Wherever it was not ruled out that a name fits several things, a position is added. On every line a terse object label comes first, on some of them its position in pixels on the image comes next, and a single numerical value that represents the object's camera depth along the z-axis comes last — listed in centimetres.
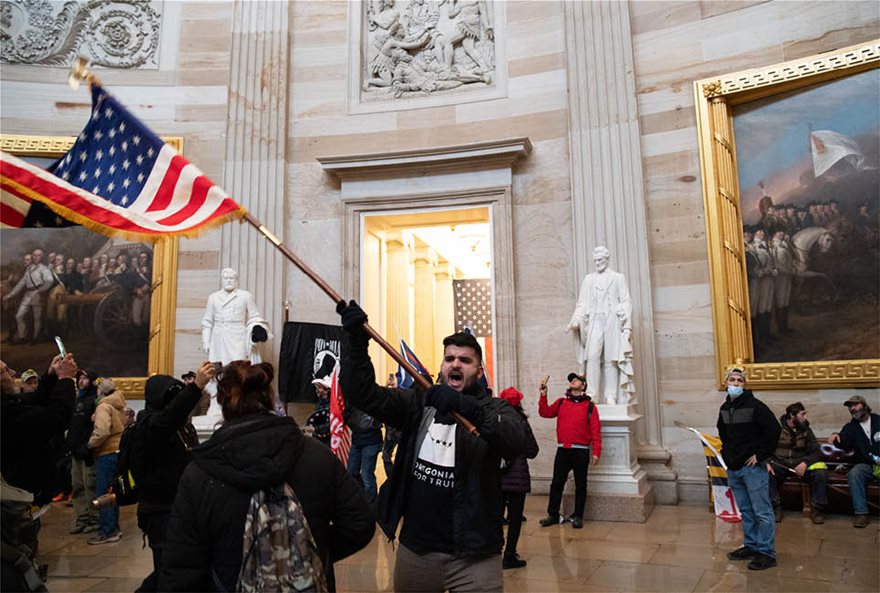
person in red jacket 738
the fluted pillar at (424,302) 1573
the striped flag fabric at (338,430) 698
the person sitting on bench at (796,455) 755
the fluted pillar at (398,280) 1283
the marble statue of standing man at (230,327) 990
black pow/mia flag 1024
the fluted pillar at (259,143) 1105
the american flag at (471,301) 1588
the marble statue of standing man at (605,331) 845
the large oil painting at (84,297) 1105
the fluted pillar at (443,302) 1684
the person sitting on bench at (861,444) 730
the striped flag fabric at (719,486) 753
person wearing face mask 563
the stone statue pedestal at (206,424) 931
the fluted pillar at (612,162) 939
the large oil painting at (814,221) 848
